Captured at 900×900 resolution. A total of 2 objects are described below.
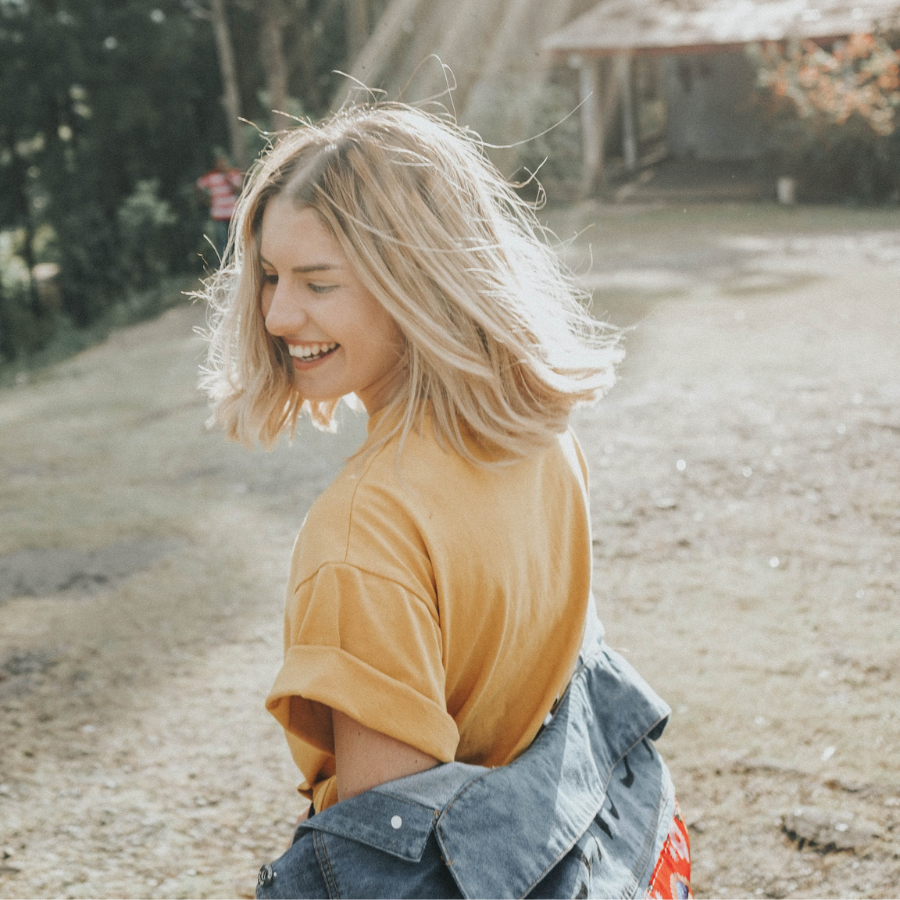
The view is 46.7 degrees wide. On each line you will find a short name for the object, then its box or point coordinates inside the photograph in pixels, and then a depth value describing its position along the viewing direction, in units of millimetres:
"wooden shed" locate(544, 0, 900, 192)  17531
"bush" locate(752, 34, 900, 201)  15391
